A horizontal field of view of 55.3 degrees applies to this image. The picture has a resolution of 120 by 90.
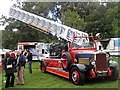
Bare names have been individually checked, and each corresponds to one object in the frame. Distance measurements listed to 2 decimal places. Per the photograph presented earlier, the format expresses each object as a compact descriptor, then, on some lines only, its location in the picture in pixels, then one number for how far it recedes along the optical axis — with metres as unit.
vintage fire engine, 4.54
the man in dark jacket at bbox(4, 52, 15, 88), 4.45
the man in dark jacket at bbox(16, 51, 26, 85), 4.80
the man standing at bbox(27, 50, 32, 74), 6.17
